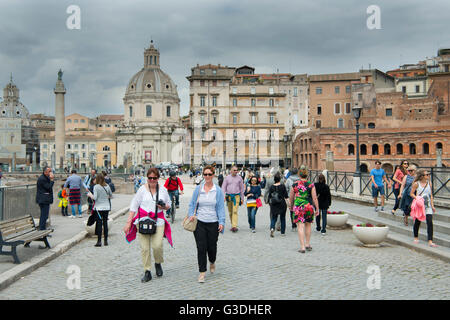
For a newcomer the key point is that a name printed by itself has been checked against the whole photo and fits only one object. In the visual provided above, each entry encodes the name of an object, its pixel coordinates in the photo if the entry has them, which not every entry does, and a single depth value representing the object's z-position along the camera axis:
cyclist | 15.03
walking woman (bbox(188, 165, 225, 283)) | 7.36
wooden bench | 8.11
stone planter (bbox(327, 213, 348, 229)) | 13.35
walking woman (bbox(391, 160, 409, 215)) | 13.20
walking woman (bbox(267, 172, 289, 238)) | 12.17
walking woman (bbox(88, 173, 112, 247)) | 10.75
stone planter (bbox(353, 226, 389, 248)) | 10.20
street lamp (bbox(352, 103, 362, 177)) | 19.41
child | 16.52
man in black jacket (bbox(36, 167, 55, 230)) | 11.50
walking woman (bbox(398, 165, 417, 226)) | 10.91
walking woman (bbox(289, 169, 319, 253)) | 9.71
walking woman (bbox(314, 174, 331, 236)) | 12.38
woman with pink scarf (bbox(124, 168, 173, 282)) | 7.32
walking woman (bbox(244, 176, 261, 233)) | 12.95
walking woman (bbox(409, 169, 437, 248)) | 9.64
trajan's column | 69.00
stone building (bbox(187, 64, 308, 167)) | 75.50
